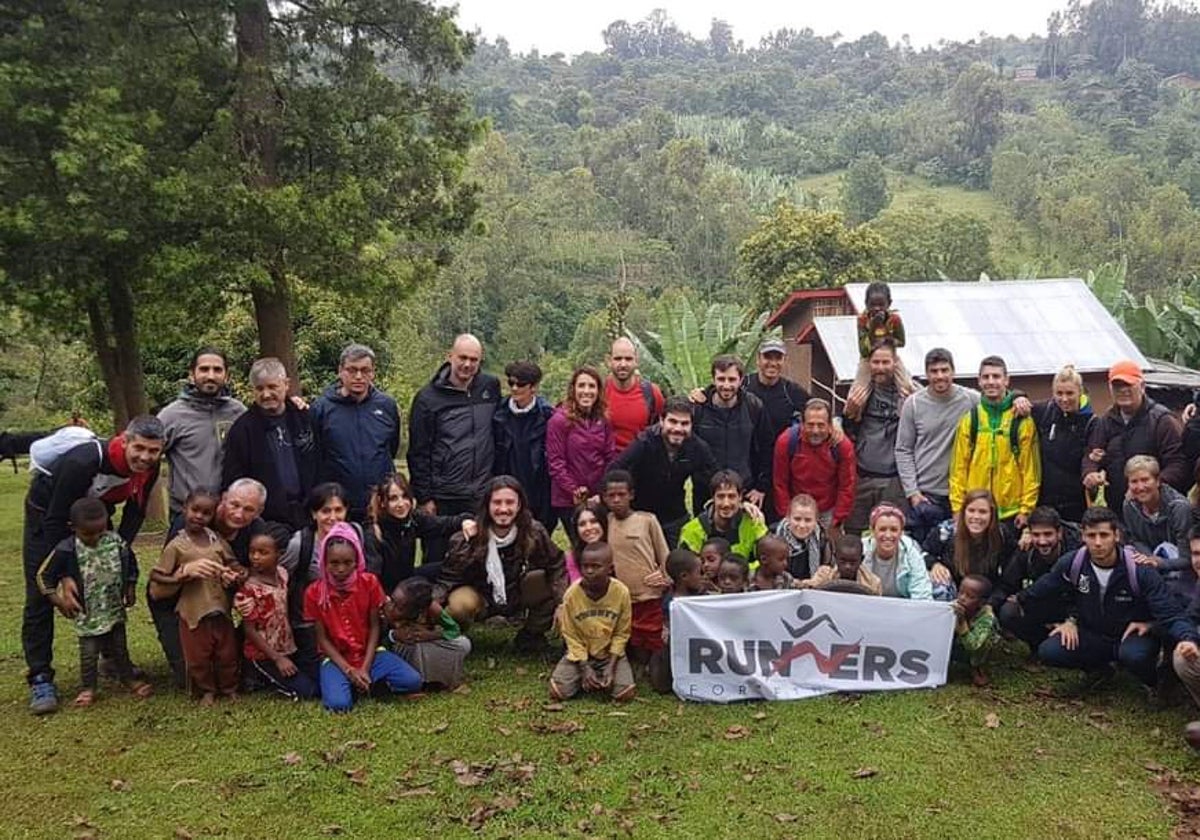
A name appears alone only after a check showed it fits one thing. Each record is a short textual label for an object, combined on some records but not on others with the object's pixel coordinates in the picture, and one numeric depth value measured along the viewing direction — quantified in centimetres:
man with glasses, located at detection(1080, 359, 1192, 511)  636
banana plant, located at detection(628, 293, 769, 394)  1834
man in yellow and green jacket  673
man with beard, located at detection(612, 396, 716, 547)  673
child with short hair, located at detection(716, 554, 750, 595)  627
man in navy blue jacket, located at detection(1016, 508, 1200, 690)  557
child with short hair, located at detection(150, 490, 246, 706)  586
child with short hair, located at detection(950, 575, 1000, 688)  614
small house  1762
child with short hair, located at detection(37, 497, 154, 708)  582
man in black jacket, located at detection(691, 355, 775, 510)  708
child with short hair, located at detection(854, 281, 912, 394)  757
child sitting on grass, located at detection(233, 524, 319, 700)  596
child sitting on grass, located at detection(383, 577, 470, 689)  625
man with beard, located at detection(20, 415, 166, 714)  579
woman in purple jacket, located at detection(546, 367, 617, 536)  698
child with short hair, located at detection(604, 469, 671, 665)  645
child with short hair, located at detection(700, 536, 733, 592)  639
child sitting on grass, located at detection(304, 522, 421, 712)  593
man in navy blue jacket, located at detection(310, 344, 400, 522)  670
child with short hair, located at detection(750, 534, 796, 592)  627
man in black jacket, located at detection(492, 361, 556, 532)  706
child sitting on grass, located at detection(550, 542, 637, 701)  607
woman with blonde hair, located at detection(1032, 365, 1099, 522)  671
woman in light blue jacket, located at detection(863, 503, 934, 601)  626
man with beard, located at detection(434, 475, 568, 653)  647
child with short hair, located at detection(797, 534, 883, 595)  630
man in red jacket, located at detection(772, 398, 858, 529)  692
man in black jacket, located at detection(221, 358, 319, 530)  621
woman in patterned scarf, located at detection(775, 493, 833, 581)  657
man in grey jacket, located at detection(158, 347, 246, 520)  625
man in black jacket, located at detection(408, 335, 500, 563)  698
